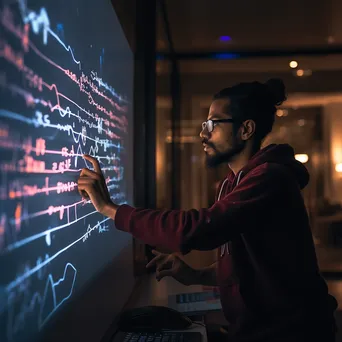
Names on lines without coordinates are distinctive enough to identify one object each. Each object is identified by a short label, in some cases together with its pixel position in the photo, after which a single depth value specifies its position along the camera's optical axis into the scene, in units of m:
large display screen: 0.59
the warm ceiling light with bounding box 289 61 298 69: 4.52
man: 0.95
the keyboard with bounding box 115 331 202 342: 1.12
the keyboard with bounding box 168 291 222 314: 1.49
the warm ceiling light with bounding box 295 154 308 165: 5.18
